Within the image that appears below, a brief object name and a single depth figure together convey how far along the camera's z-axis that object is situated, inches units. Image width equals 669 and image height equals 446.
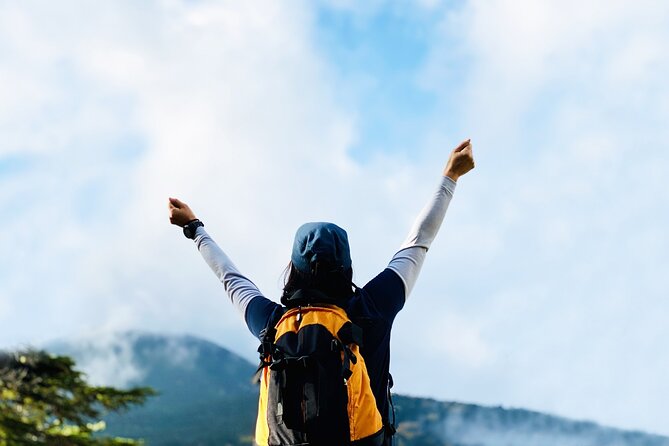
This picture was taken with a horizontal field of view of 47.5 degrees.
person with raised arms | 97.3
